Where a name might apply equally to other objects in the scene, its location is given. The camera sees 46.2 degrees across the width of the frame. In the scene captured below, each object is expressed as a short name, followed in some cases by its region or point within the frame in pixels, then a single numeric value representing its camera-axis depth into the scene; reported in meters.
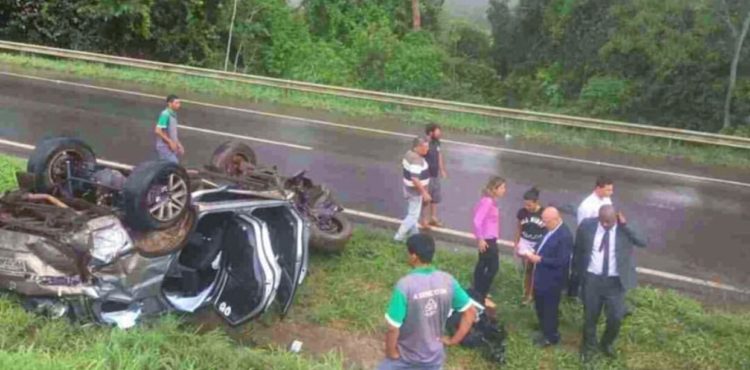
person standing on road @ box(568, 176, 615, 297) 8.35
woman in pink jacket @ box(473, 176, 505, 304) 8.41
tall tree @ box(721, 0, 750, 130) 24.50
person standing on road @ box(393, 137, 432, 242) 9.95
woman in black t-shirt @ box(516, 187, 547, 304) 8.39
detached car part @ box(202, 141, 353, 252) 9.11
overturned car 6.68
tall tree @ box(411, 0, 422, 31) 35.97
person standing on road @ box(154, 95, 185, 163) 11.40
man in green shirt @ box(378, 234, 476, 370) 5.50
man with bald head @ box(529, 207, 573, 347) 7.95
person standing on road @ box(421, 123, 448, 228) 10.70
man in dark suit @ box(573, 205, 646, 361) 7.63
